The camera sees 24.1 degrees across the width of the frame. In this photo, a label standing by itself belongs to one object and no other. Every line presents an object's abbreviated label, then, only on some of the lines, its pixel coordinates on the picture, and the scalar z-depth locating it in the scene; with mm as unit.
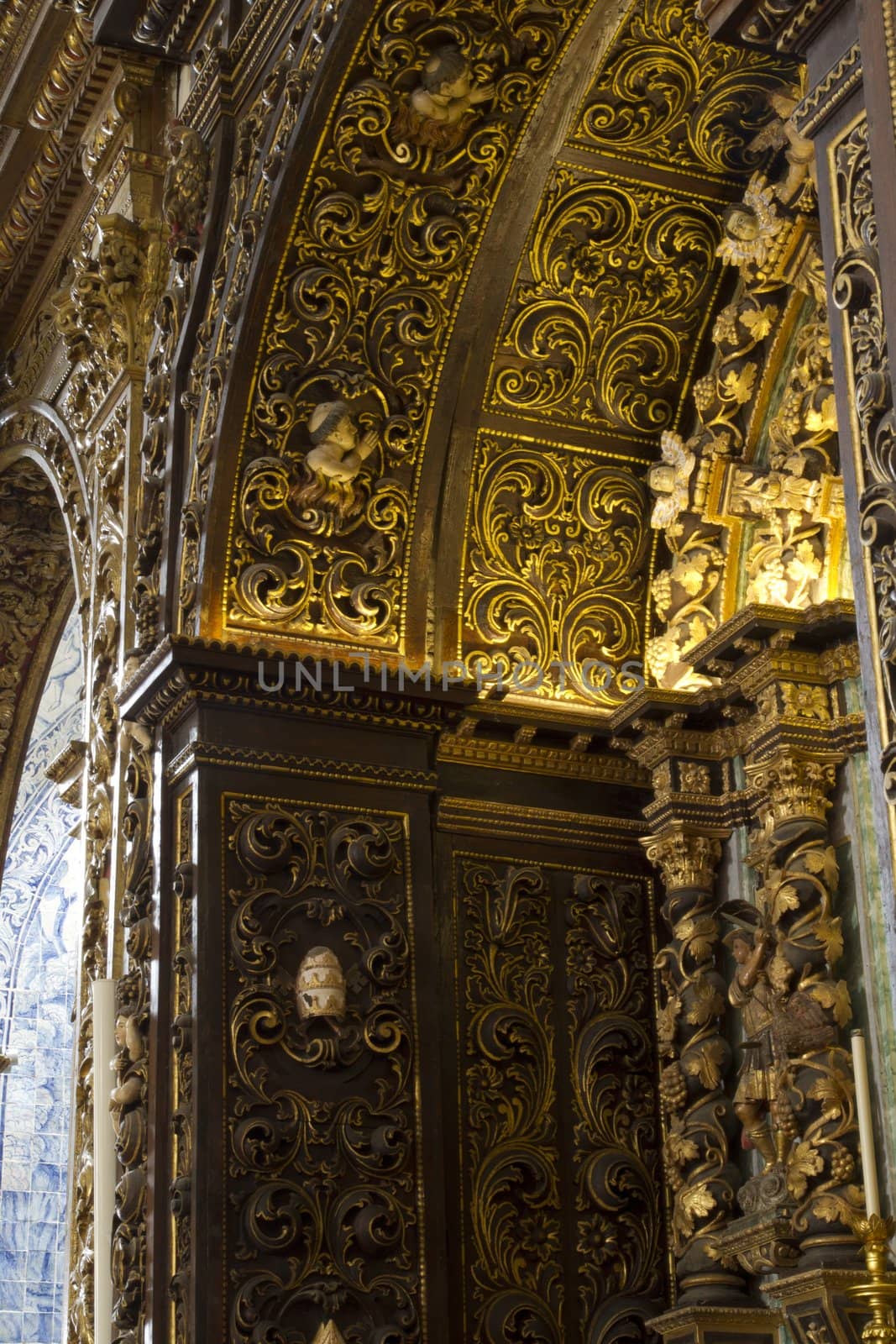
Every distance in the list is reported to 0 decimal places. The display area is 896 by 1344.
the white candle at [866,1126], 4926
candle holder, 4602
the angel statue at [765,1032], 5676
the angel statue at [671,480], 6793
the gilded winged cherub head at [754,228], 6484
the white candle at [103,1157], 5914
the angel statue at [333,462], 6492
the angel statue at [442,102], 6262
